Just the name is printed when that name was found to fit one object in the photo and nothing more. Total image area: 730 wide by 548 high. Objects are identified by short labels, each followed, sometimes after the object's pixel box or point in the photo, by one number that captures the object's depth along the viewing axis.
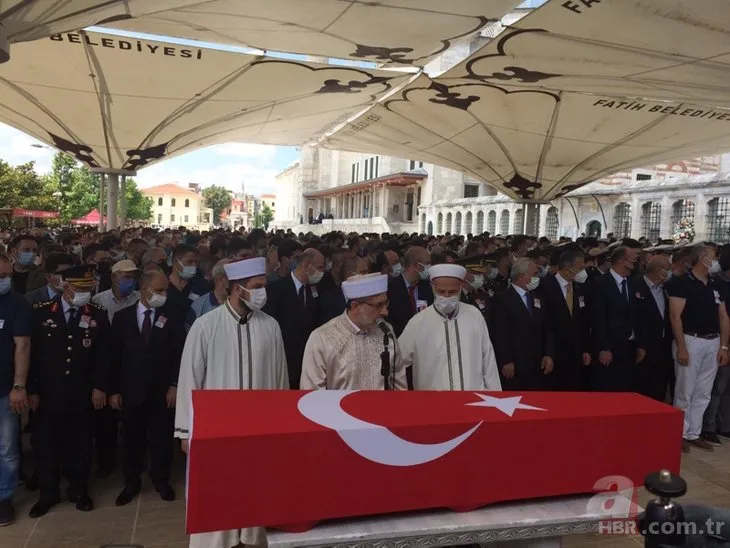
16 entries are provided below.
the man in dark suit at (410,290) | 5.77
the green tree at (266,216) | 99.37
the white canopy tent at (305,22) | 7.99
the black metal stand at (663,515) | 1.53
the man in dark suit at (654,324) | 6.04
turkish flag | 2.01
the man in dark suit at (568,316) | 6.08
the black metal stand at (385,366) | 3.22
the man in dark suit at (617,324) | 5.93
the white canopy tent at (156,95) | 13.06
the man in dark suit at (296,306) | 5.34
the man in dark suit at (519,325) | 5.34
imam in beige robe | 3.17
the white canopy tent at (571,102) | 9.74
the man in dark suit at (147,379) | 4.27
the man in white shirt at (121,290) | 4.87
